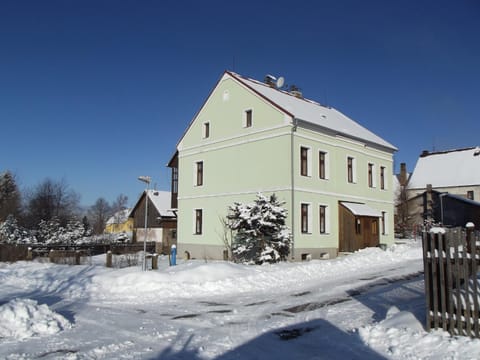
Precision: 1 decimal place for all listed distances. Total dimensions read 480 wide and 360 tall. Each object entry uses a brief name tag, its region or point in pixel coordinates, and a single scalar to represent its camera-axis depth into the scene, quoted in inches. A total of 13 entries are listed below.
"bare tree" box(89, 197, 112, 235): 3965.6
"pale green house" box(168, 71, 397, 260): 1009.5
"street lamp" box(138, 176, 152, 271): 753.2
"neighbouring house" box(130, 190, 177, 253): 1649.9
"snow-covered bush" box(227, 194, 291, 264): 879.1
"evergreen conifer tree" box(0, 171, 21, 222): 1927.9
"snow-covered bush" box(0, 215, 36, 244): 1417.3
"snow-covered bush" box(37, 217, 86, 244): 1571.1
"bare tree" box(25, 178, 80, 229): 1873.8
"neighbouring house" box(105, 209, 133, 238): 3506.9
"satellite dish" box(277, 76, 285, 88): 1286.9
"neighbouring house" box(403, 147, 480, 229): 1947.6
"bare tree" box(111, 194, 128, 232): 3518.7
